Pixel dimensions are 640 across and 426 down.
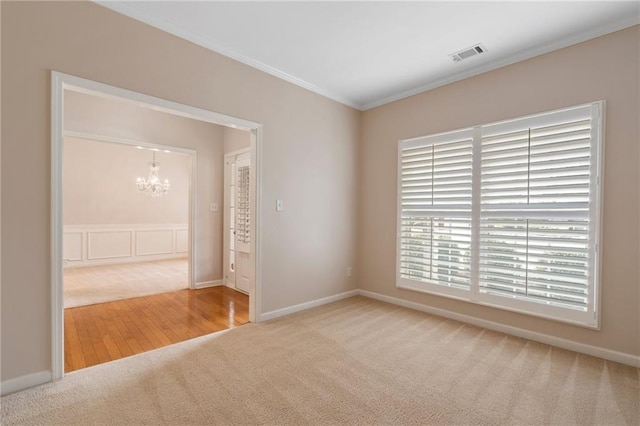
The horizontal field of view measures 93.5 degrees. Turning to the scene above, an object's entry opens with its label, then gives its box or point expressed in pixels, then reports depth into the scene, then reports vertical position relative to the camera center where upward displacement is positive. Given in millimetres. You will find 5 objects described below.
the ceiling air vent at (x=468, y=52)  2904 +1592
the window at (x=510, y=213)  2646 -9
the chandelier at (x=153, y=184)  7266 +611
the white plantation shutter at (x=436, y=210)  3400 +20
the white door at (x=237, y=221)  4617 -179
